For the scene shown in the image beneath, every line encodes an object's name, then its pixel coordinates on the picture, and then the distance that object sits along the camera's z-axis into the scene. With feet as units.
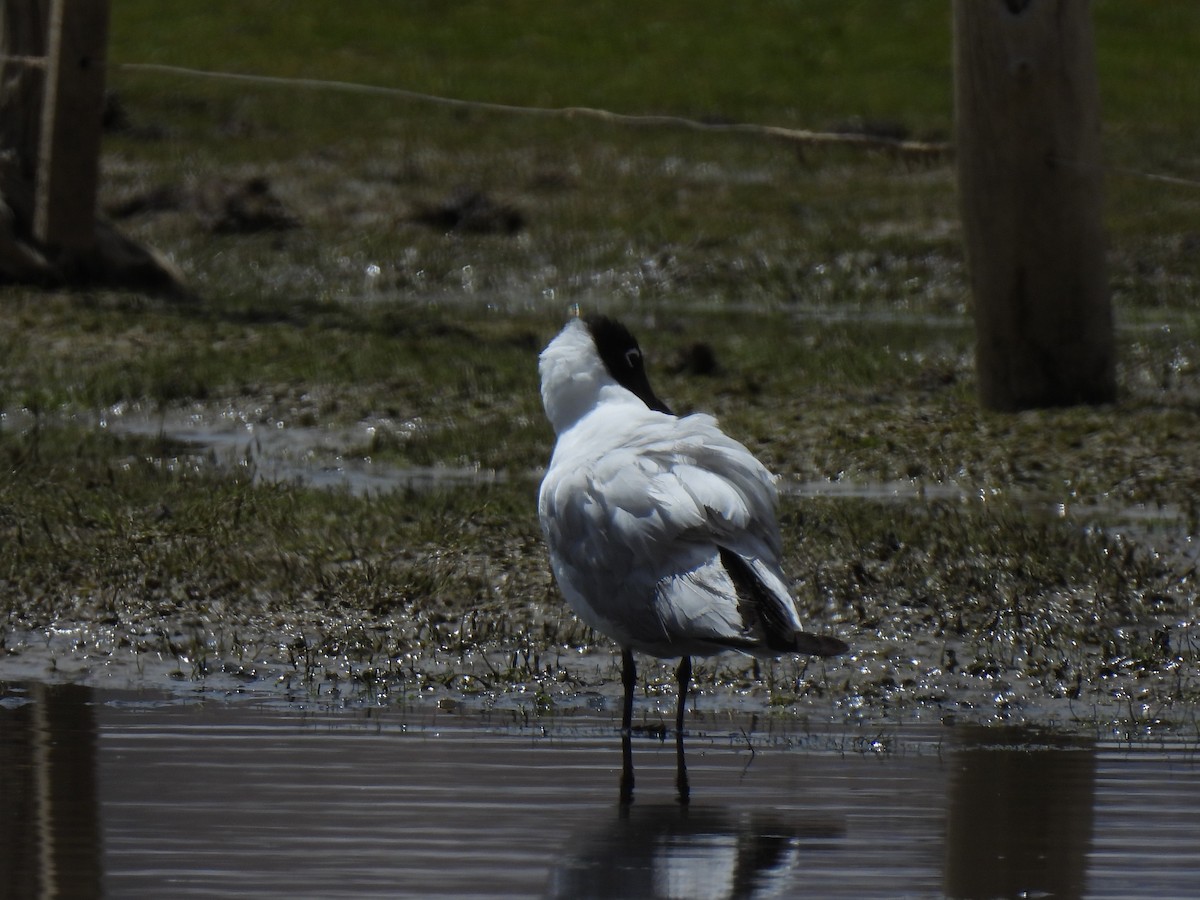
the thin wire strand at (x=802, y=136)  53.26
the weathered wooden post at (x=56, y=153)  83.20
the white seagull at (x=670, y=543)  35.35
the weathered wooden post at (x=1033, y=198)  62.34
